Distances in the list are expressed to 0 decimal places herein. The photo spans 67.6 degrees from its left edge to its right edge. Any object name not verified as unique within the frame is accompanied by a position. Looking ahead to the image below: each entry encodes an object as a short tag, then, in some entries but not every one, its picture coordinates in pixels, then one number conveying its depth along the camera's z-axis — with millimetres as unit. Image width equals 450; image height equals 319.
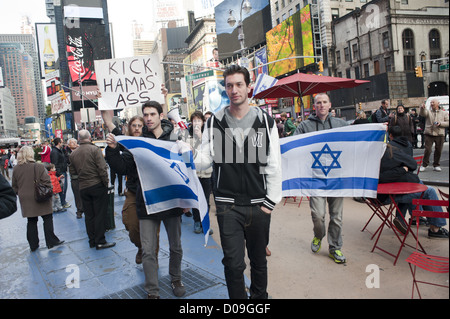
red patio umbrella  7820
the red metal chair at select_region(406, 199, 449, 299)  2971
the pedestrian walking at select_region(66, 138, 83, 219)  8320
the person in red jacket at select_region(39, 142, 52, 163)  10859
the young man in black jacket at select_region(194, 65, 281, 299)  2816
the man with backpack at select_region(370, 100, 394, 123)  10656
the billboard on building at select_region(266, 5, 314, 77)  42688
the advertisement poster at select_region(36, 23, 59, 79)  83500
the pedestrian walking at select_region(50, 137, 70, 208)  9883
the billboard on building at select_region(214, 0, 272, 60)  56234
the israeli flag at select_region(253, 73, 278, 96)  8484
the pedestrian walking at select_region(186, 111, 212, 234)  5996
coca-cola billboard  75125
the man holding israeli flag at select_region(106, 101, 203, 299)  3598
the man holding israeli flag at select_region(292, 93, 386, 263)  4395
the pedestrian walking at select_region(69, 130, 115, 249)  5715
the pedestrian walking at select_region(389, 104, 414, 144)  10156
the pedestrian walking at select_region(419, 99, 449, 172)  9820
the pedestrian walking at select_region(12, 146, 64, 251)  5863
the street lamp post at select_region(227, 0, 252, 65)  18114
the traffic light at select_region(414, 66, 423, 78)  27219
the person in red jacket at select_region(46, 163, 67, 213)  8789
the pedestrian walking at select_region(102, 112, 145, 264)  3711
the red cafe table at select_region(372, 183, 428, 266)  4143
